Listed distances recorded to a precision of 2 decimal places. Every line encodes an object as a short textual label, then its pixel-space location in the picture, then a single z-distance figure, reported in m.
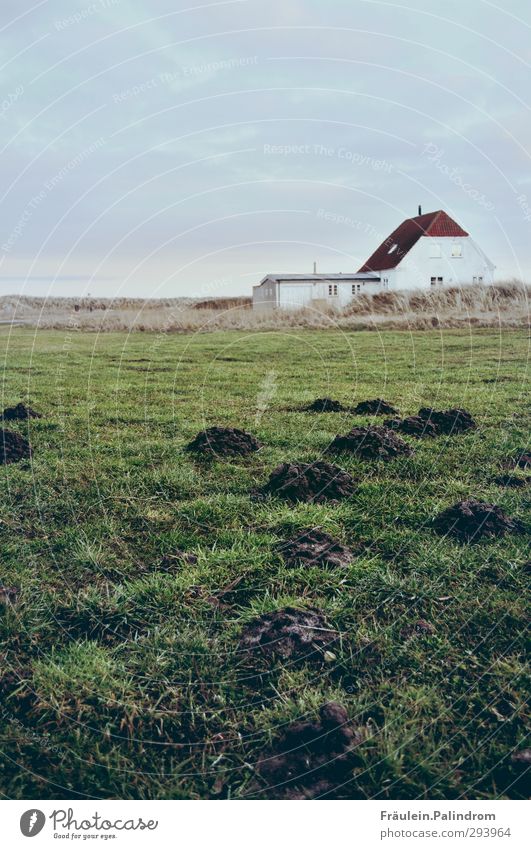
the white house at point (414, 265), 28.12
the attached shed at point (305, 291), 24.70
